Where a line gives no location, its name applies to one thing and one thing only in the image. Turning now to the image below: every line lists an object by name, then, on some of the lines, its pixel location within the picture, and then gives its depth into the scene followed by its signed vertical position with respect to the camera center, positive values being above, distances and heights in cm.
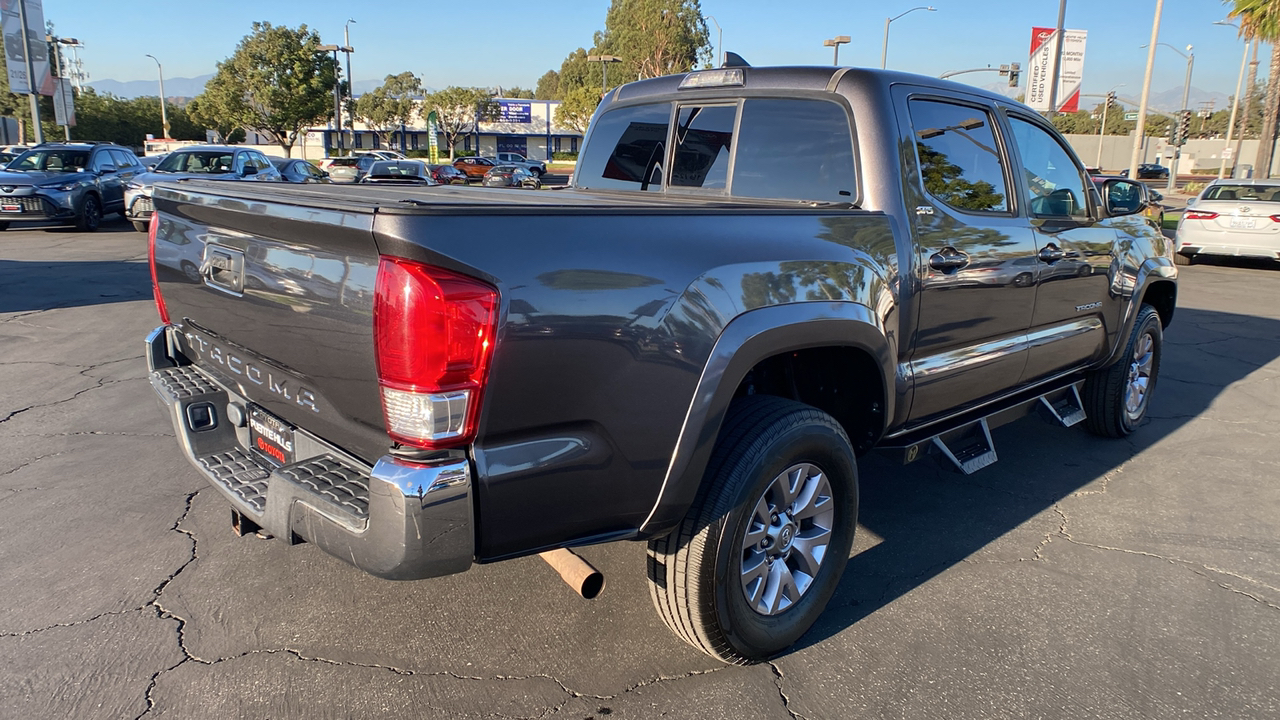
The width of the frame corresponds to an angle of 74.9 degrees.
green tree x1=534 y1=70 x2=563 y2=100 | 10762 +861
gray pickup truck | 203 -54
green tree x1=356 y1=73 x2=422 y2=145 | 7019 +371
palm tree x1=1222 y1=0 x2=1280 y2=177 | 2114 +328
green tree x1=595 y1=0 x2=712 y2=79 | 5678 +789
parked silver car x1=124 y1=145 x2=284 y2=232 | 1575 -37
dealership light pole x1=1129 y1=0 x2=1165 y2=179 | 2259 +181
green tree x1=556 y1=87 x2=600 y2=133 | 6488 +346
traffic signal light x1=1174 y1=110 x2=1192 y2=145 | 3100 +139
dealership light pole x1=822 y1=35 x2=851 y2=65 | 3538 +485
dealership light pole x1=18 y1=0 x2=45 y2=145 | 2467 +199
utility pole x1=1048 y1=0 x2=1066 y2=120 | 1872 +244
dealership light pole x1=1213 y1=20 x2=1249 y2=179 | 4575 +338
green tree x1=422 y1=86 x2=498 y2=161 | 6800 +343
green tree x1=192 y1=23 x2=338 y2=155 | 4416 +352
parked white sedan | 1394 -94
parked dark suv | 1519 -73
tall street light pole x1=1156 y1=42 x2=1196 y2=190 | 3966 +331
